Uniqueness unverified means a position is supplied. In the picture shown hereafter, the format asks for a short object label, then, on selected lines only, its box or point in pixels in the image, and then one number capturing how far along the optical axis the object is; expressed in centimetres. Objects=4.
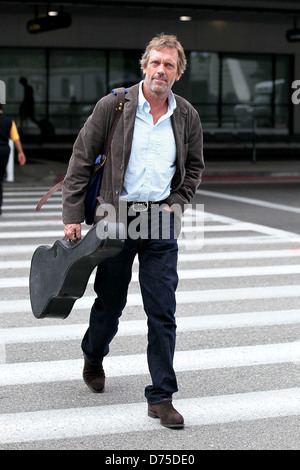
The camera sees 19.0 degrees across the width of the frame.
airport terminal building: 2903
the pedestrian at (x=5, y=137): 1282
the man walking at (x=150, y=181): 498
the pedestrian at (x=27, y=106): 2917
